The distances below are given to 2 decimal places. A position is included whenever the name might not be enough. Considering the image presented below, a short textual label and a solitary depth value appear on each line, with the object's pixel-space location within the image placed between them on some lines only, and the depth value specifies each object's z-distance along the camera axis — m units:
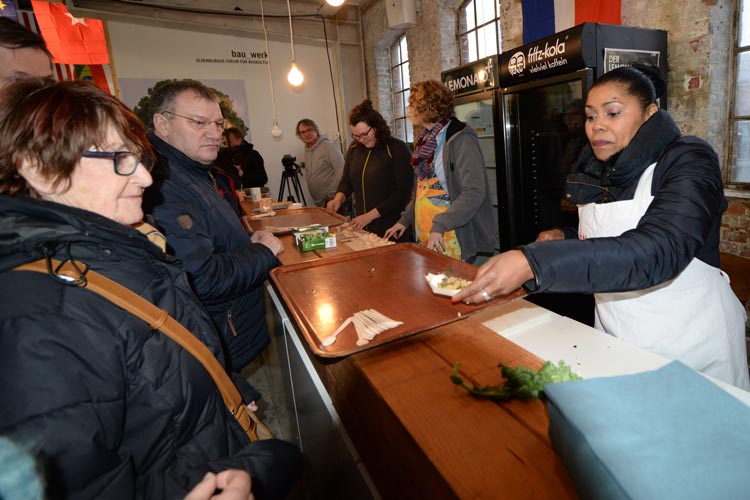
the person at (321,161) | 5.76
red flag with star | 6.87
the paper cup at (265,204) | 4.18
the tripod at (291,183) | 7.88
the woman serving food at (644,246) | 0.99
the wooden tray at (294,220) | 3.31
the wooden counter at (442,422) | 0.73
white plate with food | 1.49
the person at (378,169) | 3.50
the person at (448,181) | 2.59
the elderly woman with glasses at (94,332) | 0.69
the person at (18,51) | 1.67
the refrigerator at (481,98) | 3.97
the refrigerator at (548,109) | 2.99
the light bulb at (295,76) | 6.21
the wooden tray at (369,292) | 1.29
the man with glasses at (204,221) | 1.64
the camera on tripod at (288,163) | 7.75
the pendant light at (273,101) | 7.15
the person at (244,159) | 6.71
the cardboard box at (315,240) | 2.46
